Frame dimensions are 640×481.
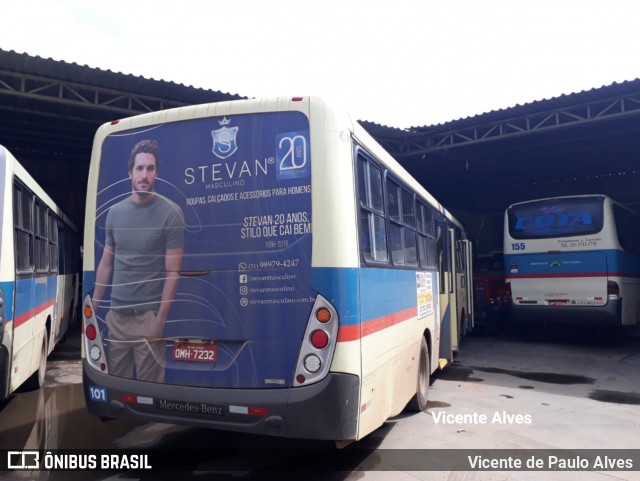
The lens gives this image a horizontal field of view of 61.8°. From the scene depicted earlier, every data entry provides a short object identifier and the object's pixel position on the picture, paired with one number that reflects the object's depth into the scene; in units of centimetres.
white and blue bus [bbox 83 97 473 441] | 398
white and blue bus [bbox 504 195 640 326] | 1246
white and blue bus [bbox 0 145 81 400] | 563
